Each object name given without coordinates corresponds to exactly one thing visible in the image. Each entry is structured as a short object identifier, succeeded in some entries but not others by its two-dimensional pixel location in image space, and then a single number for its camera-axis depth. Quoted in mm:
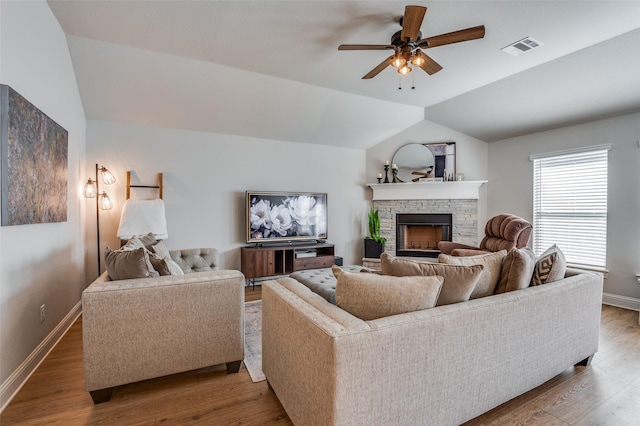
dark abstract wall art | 1786
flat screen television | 4504
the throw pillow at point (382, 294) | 1392
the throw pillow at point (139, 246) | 2021
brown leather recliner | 3344
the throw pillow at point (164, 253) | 2381
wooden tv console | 4309
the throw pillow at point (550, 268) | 1976
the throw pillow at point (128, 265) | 1917
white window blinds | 3844
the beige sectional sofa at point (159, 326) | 1718
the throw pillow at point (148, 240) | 2834
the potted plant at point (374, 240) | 5348
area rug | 2111
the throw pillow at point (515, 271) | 1809
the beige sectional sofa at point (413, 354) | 1165
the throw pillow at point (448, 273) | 1546
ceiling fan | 2089
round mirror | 5328
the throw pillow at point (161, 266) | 2107
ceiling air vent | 2820
